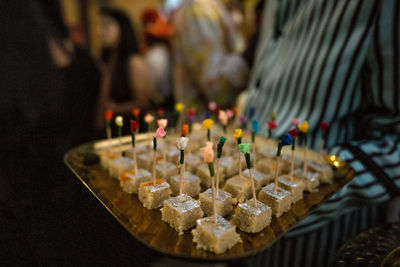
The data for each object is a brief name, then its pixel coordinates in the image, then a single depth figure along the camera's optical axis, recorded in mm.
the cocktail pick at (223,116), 394
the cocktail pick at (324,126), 378
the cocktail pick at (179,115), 447
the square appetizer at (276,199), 325
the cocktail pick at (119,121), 396
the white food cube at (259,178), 370
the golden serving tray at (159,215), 278
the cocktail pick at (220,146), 306
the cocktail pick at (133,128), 358
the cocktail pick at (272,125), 388
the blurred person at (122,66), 954
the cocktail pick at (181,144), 316
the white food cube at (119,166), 395
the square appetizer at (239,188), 357
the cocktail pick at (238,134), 320
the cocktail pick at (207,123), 353
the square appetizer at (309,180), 367
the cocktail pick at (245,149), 300
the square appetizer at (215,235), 275
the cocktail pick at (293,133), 342
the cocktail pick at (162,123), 358
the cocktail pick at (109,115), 406
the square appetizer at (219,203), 327
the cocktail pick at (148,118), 413
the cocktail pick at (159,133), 328
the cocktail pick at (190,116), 442
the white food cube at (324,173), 382
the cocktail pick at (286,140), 318
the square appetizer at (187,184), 358
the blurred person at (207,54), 734
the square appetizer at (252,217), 299
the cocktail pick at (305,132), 361
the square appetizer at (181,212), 304
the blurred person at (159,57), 1208
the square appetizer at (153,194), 335
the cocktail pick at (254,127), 383
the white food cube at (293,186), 347
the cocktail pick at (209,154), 282
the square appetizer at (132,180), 362
